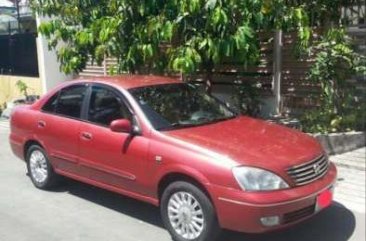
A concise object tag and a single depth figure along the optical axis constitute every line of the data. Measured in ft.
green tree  25.32
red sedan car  16.05
